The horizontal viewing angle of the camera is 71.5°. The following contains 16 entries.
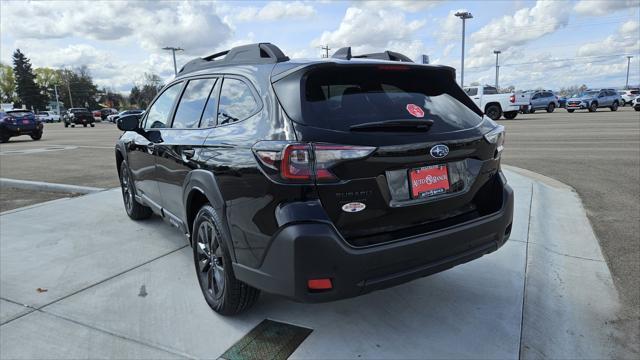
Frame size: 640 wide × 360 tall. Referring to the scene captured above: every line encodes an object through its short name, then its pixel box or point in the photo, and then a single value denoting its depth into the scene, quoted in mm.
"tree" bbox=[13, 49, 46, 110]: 97250
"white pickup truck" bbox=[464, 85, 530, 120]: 24562
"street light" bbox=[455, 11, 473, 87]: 38094
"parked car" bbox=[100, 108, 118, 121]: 57266
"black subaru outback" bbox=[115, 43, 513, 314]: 2262
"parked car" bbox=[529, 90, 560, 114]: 32969
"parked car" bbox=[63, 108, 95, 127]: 41062
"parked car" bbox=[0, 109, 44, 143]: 20875
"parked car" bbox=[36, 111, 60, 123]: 68438
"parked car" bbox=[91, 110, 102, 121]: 53928
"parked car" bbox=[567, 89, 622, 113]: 33531
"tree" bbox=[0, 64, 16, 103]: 102625
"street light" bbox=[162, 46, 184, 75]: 60775
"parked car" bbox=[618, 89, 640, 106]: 41756
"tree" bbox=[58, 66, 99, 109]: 108812
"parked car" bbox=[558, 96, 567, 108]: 47419
